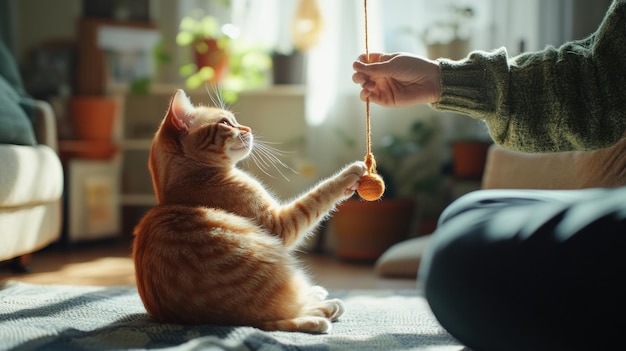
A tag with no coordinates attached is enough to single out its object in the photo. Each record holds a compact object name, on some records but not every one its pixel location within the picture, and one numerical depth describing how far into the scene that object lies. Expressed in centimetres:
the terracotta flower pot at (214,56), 307
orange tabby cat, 115
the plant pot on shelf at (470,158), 274
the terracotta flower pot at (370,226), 281
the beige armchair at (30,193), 182
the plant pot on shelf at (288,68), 310
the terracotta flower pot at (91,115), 320
